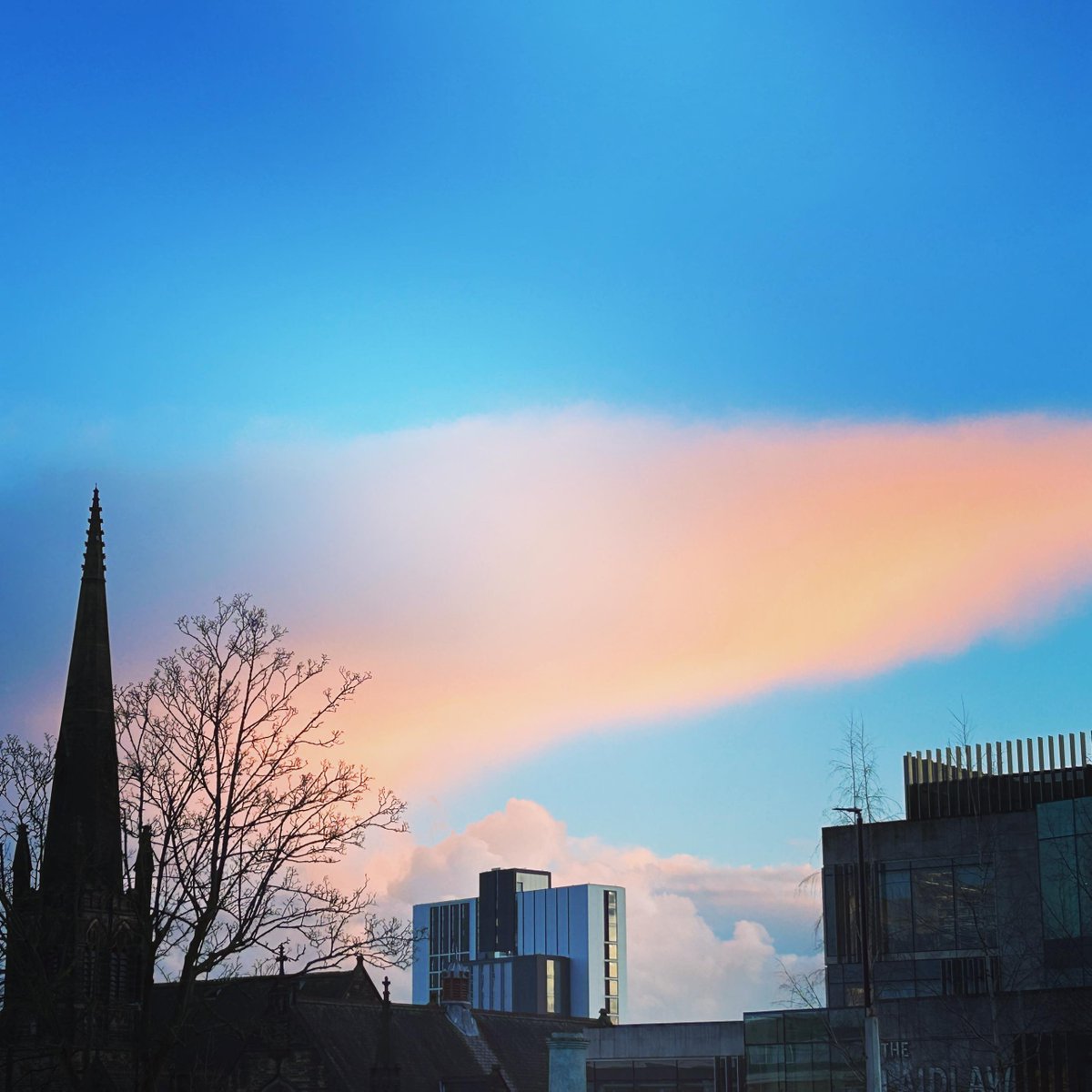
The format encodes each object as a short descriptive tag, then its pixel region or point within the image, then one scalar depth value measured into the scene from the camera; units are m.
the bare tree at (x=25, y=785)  42.47
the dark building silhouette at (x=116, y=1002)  67.06
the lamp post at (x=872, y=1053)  34.84
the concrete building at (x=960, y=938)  46.66
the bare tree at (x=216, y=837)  35.44
